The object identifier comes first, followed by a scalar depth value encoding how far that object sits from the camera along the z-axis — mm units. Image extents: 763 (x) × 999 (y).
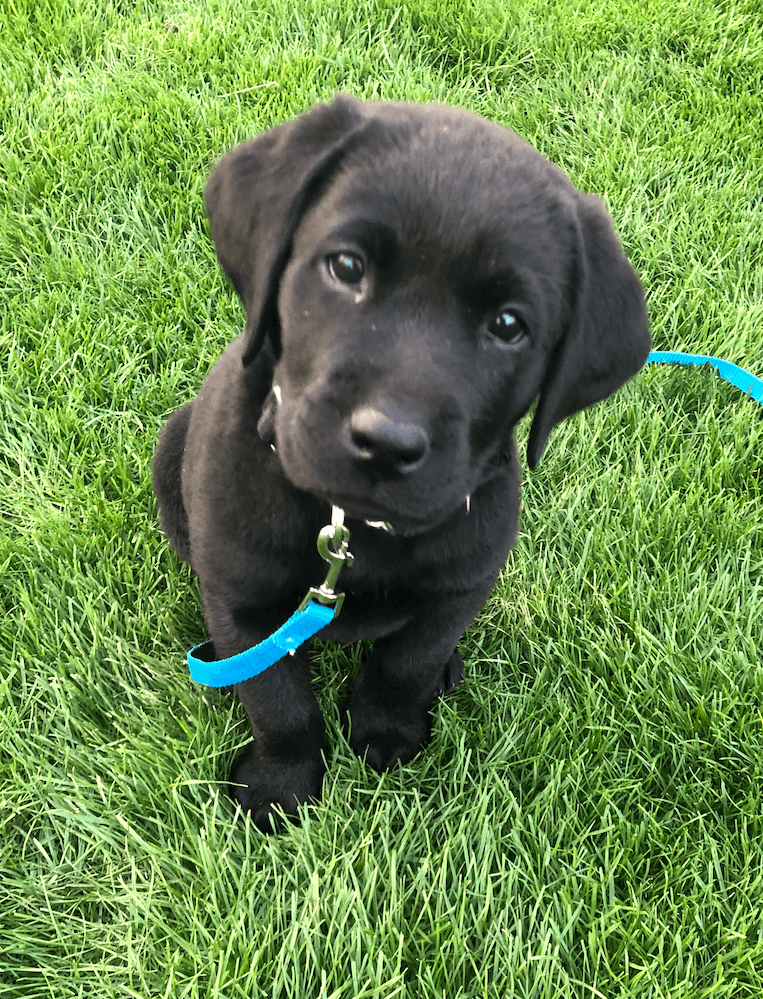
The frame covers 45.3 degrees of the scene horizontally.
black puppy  316
